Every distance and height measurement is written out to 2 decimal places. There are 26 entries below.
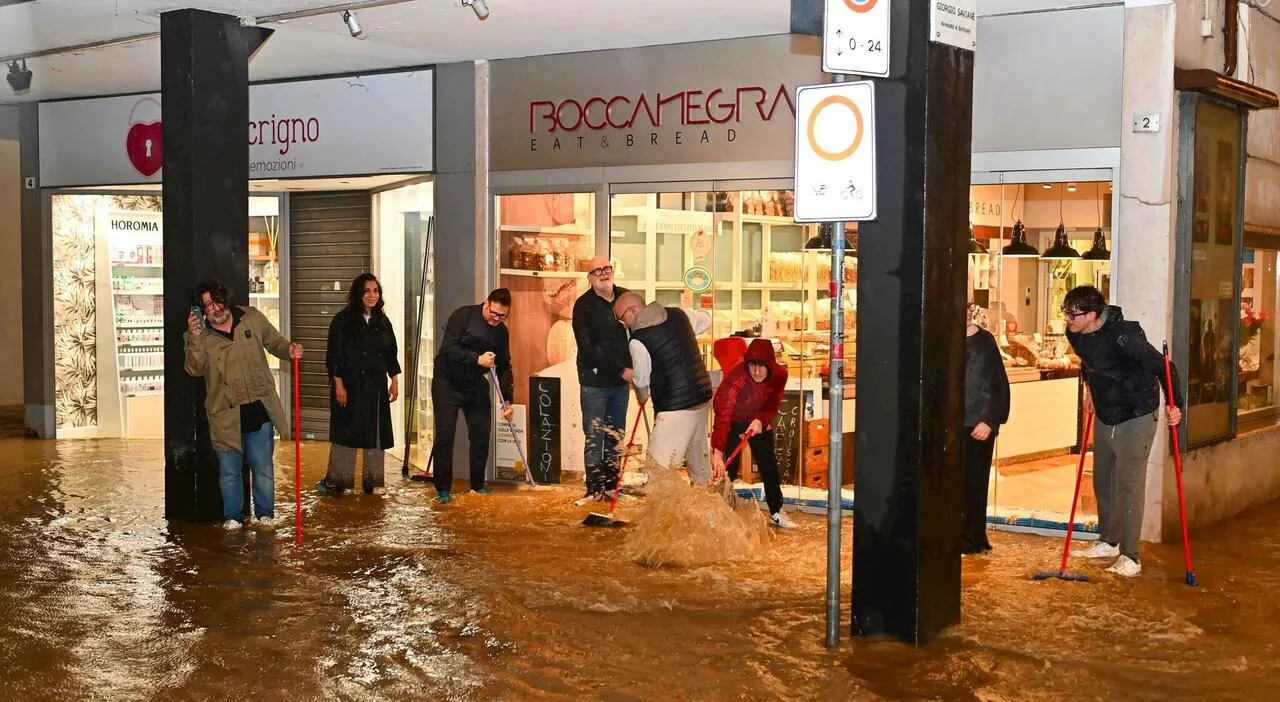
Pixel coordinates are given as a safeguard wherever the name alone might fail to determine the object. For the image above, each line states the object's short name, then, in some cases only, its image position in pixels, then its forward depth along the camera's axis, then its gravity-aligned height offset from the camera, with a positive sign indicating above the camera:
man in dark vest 9.05 -0.54
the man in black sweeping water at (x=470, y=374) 10.65 -0.64
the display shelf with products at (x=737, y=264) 10.27 +0.25
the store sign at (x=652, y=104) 10.25 +1.52
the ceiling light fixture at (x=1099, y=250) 9.18 +0.32
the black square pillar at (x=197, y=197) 9.59 +0.67
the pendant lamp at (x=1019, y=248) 9.50 +0.35
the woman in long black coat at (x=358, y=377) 10.92 -0.69
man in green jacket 9.23 -0.64
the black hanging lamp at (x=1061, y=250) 9.20 +0.32
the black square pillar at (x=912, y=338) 6.23 -0.20
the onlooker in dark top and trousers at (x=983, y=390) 8.55 -0.59
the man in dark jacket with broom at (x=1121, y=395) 8.04 -0.58
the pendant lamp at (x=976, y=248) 9.58 +0.35
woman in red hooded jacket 9.05 -0.72
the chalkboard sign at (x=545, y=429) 11.50 -1.15
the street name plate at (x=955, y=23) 6.17 +1.27
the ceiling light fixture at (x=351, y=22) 9.73 +1.95
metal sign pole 6.12 -0.63
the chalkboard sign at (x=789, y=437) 10.43 -1.09
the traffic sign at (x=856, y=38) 5.87 +1.13
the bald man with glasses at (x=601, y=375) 10.39 -0.62
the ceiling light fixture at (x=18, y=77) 11.95 +1.88
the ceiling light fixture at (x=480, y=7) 8.98 +1.90
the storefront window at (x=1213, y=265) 9.30 +0.24
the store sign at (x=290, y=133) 12.12 +1.56
